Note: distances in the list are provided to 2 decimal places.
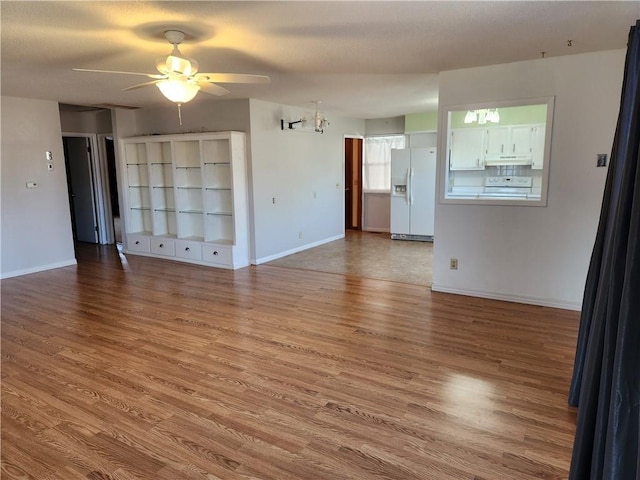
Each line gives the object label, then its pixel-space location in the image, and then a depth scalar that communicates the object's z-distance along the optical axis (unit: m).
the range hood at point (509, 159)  6.61
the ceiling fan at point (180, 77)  2.95
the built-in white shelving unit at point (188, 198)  5.98
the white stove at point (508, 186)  6.79
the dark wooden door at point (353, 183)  9.20
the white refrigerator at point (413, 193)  7.76
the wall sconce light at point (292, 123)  6.43
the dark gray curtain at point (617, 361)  1.09
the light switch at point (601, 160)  3.77
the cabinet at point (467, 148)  6.97
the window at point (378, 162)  8.80
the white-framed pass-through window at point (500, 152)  6.52
